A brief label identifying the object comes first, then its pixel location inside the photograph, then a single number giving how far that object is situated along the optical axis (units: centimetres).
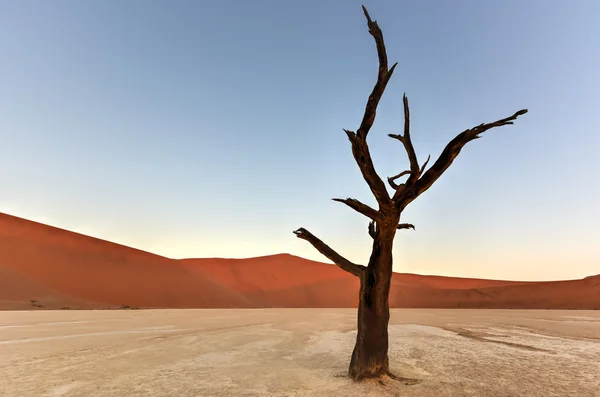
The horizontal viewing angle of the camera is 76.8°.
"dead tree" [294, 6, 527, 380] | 617
